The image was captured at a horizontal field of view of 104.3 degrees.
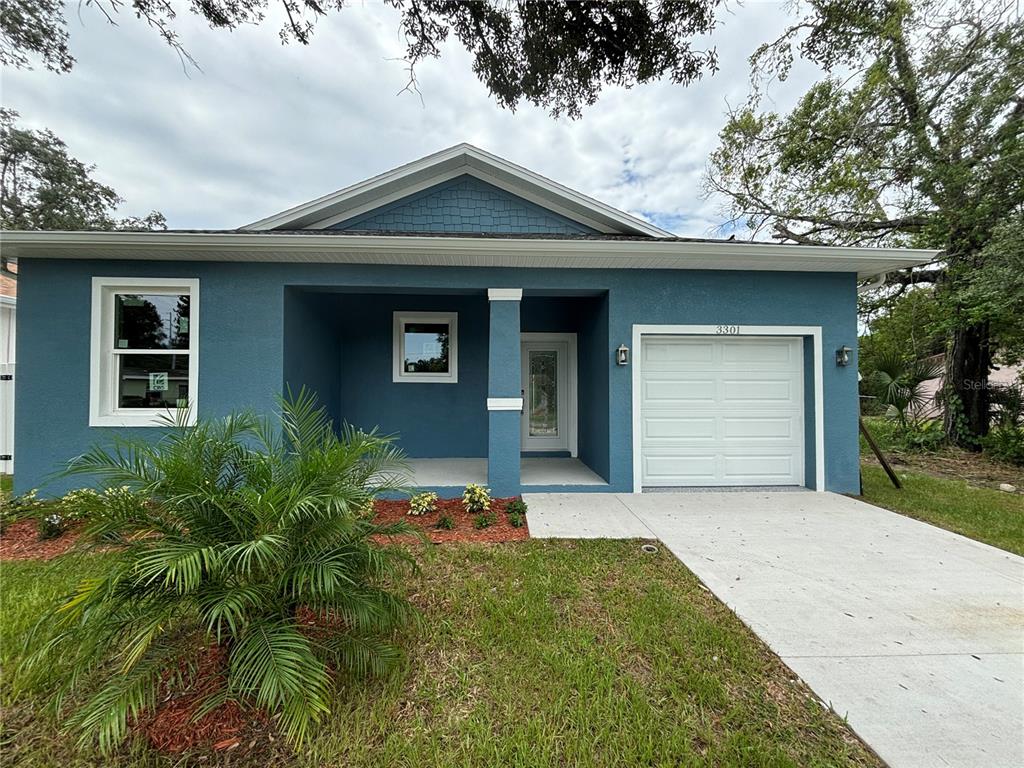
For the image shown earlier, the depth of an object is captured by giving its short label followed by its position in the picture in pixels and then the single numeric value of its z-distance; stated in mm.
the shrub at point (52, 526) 3895
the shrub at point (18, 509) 4188
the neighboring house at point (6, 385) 6074
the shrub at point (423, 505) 4613
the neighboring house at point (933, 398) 9008
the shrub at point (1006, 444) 7551
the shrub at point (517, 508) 4531
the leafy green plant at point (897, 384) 6641
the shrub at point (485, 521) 4223
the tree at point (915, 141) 6863
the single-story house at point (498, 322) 4762
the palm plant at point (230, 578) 1645
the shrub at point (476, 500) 4727
